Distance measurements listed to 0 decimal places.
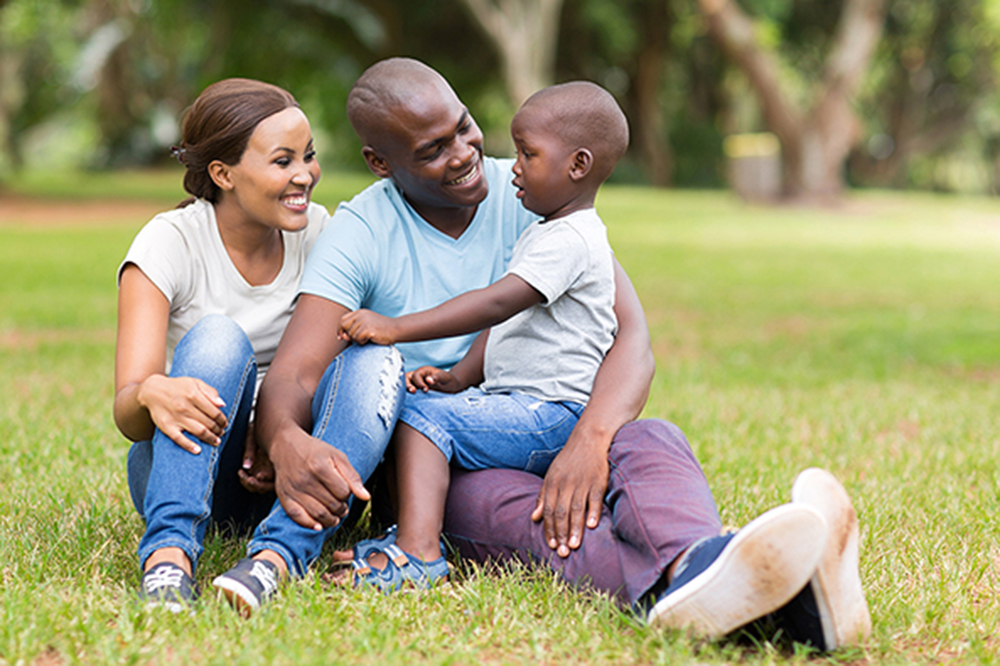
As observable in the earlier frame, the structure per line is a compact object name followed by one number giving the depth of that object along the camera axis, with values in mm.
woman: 5027
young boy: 5492
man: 4367
